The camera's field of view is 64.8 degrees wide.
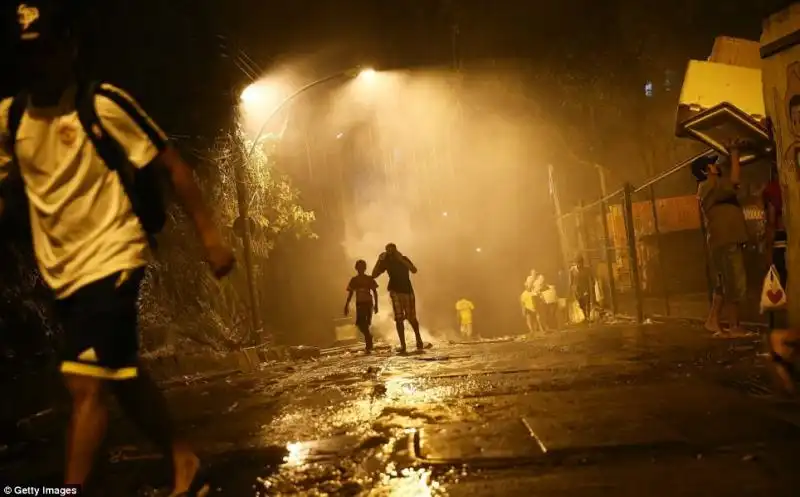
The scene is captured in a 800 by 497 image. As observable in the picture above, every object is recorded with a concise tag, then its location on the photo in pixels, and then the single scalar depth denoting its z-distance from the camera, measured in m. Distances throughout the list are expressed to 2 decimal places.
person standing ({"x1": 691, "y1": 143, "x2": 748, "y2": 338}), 6.71
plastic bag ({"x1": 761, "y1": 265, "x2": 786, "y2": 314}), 5.15
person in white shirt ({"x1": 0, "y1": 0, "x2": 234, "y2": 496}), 2.47
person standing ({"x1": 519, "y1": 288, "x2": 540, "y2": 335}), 19.22
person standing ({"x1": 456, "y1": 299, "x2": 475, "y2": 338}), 22.75
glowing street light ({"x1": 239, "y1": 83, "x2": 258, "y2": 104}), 16.12
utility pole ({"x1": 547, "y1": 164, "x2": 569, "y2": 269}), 21.78
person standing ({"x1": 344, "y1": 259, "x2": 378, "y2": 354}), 11.37
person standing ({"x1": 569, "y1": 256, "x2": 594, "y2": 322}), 16.16
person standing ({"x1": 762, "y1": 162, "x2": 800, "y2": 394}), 3.98
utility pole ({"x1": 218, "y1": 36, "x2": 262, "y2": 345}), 13.44
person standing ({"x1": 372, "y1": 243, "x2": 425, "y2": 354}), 10.50
